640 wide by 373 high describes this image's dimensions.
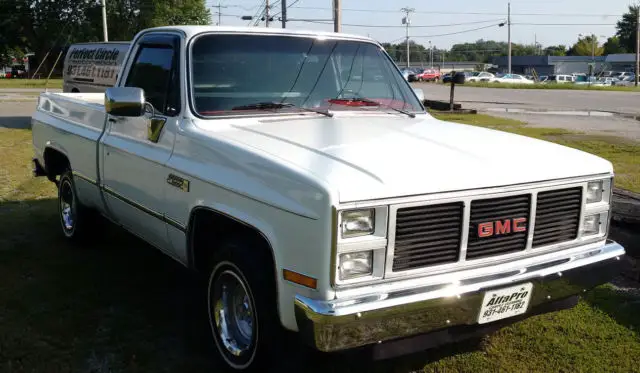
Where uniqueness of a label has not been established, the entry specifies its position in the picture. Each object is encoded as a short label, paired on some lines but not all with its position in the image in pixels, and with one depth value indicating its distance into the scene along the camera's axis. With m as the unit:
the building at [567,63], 89.69
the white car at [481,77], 54.04
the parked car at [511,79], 50.91
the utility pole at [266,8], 46.30
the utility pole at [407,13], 82.38
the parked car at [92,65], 14.27
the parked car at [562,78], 61.54
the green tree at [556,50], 123.81
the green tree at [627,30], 100.80
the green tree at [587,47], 108.03
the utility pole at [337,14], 26.30
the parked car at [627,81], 54.59
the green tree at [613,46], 109.31
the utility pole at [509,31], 66.38
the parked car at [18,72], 63.31
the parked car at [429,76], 60.62
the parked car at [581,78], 64.07
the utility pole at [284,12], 37.84
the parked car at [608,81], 55.82
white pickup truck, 2.82
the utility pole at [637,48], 48.58
